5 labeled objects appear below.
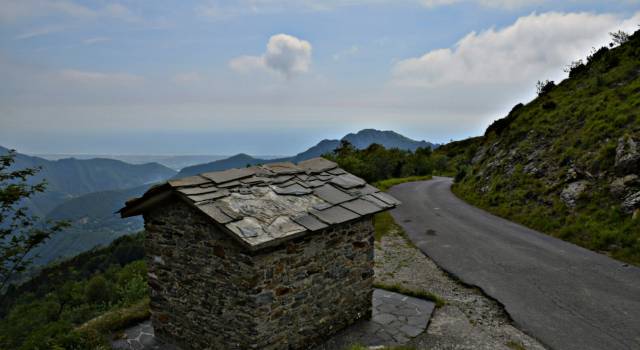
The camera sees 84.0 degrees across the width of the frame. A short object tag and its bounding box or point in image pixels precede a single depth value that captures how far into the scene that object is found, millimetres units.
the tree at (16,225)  9852
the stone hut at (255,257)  6734
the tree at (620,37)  33500
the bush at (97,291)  34750
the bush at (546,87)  35591
